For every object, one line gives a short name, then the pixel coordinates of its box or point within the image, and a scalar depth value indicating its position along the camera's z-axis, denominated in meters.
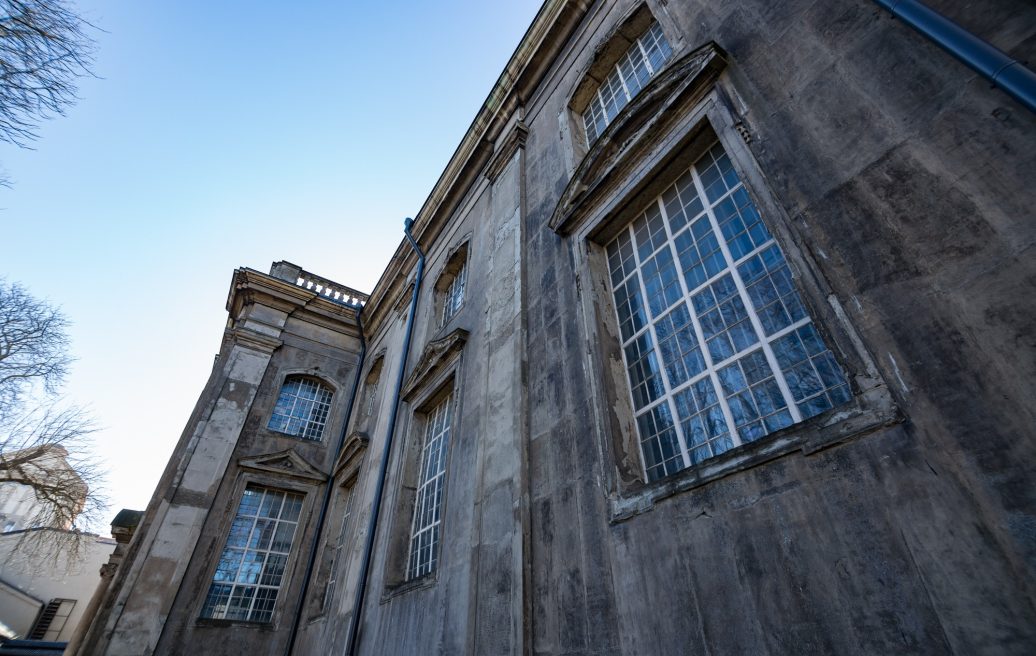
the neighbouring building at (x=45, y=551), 13.40
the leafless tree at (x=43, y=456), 12.97
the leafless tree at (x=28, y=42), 4.15
